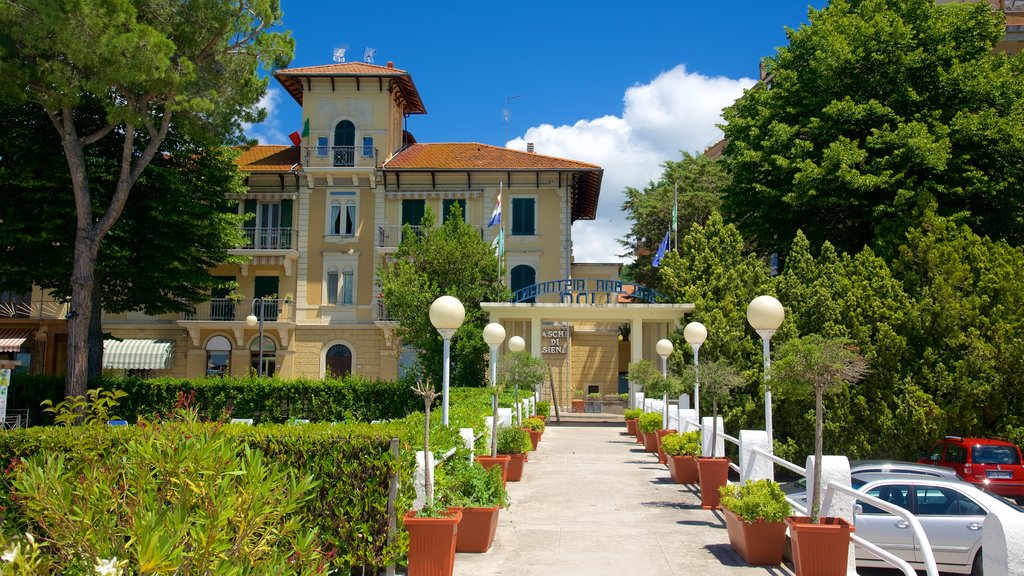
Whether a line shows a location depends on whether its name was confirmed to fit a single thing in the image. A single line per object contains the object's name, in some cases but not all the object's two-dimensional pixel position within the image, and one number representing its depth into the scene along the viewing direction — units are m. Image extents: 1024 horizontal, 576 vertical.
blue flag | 28.98
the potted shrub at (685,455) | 14.38
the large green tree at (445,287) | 26.84
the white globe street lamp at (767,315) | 10.76
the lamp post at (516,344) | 24.89
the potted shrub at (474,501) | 8.88
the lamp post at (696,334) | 17.44
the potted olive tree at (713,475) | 11.95
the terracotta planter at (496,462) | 12.77
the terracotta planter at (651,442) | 20.06
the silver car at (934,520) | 10.04
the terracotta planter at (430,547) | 7.45
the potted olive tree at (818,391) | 7.32
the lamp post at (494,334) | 16.47
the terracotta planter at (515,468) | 14.60
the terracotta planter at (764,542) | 8.53
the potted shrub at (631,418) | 24.88
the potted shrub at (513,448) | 14.66
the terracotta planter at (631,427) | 24.80
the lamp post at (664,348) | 21.86
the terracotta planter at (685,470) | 14.47
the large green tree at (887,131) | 22.89
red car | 15.08
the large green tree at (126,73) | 20.03
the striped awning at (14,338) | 31.98
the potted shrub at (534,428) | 19.95
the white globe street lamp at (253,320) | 28.79
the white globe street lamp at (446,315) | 11.45
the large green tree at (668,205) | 40.91
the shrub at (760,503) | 8.51
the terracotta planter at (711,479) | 11.95
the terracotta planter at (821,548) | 7.30
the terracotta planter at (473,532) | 8.93
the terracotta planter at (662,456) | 17.21
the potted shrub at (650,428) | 20.25
